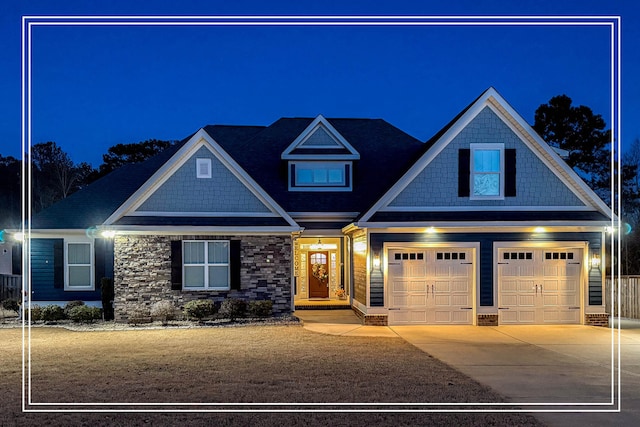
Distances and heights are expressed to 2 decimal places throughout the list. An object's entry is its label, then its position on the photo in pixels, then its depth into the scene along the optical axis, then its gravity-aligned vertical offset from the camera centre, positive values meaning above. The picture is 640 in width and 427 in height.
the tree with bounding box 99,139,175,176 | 41.34 +5.53
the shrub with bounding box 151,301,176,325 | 15.38 -2.38
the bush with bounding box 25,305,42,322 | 15.85 -2.54
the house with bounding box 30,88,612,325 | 15.73 -0.25
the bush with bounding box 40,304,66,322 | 15.85 -2.52
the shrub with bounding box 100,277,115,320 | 16.09 -2.08
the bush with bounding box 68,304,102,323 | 15.76 -2.51
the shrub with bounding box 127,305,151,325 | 15.40 -2.56
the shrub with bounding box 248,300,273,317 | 15.66 -2.34
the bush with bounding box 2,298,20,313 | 17.08 -2.45
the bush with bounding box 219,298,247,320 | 15.54 -2.32
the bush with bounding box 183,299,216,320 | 15.38 -2.32
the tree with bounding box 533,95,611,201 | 31.39 +5.40
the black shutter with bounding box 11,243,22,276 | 21.33 -1.42
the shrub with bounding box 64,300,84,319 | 16.39 -2.40
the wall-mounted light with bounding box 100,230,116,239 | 15.72 -0.20
